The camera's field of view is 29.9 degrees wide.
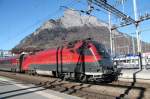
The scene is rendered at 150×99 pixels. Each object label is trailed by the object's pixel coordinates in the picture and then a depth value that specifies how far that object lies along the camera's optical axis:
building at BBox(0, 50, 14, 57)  95.62
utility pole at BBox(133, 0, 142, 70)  27.22
